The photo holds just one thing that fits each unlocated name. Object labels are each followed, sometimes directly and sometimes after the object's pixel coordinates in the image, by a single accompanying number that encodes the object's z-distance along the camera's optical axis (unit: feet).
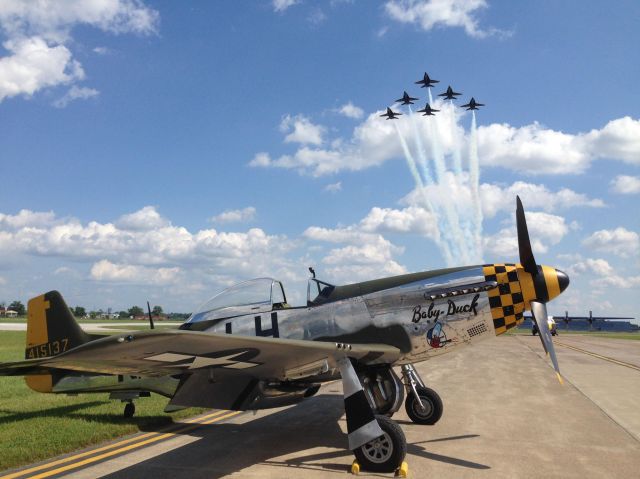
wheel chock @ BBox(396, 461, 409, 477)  17.57
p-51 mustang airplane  18.24
